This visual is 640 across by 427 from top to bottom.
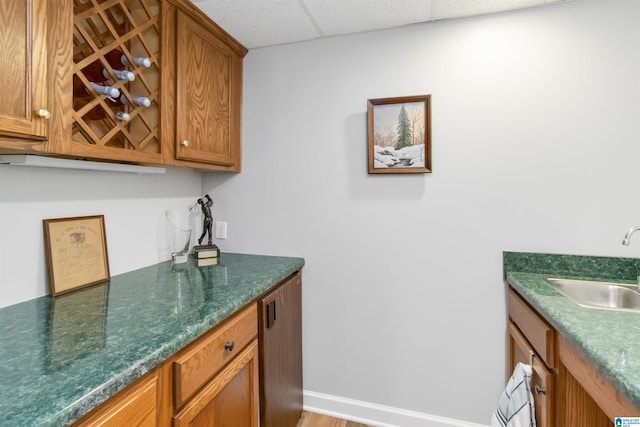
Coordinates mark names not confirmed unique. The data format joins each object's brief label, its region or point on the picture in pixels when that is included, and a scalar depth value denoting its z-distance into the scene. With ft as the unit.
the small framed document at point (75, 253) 4.09
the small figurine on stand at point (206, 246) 6.08
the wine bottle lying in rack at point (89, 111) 3.71
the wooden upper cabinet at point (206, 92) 4.92
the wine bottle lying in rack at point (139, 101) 4.17
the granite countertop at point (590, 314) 2.64
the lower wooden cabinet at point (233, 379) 2.68
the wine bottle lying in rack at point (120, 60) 4.11
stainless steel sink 4.56
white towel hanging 4.11
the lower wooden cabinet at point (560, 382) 3.01
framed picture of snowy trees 5.62
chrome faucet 4.14
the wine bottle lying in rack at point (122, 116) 4.01
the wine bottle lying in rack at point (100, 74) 3.88
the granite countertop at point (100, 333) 2.08
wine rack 3.63
